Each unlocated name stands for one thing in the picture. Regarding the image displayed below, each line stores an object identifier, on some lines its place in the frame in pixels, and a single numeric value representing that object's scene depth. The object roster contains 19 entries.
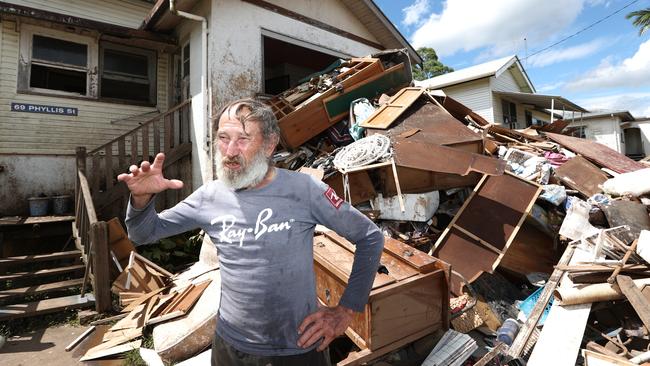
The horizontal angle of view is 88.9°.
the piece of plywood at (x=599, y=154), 6.69
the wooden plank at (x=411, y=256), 3.36
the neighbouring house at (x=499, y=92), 16.23
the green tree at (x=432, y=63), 34.34
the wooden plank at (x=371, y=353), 2.87
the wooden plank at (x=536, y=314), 3.41
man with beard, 1.65
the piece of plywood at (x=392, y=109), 6.23
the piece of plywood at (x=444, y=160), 4.95
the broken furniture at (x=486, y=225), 4.59
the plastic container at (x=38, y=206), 6.82
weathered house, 7.13
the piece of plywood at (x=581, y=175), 5.79
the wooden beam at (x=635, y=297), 3.19
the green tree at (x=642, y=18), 19.21
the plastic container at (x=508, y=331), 3.67
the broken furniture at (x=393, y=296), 2.98
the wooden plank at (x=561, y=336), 3.15
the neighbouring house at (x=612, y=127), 22.58
